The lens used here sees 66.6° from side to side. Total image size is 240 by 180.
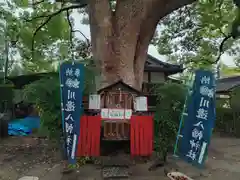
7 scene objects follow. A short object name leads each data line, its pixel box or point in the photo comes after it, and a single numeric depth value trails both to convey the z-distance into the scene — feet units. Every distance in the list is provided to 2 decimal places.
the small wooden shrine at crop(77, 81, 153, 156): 13.63
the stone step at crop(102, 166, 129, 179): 12.55
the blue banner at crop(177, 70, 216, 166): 12.12
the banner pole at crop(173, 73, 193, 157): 13.00
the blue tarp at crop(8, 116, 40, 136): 24.42
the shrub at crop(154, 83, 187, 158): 14.22
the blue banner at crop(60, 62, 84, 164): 12.39
